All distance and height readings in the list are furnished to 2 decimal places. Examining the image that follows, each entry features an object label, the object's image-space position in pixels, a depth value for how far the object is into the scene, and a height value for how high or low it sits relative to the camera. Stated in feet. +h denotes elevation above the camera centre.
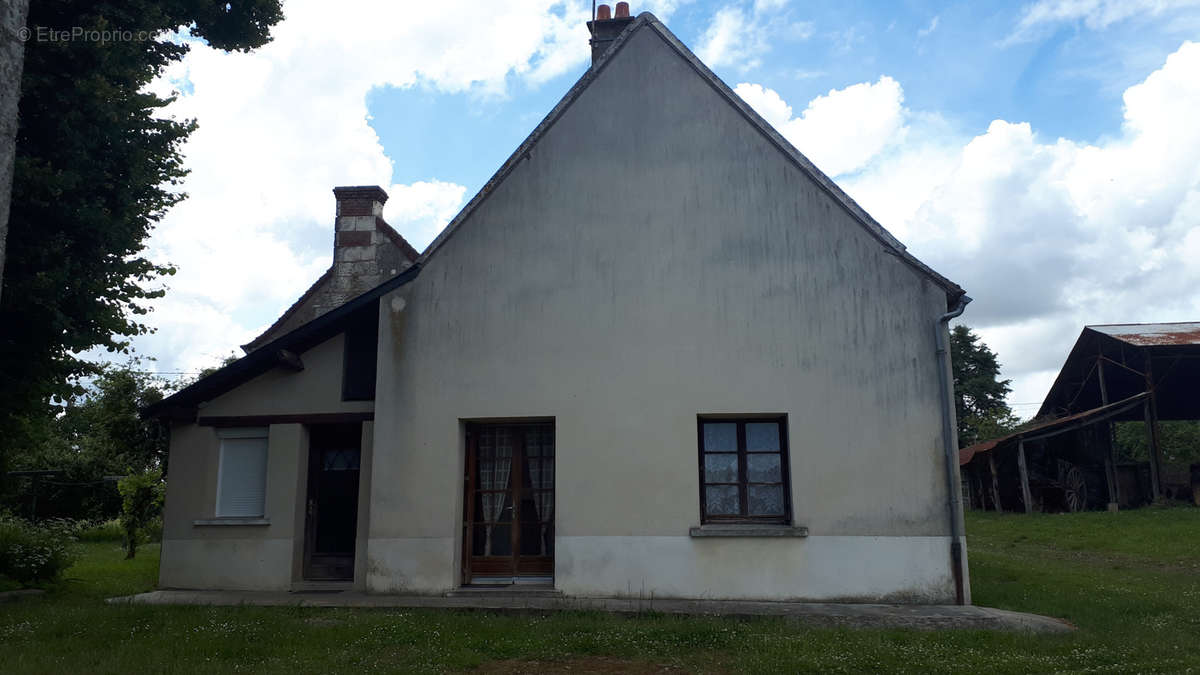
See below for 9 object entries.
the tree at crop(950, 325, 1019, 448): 160.97 +21.62
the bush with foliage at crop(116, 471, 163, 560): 57.41 +0.14
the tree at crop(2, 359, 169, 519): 70.54 +4.44
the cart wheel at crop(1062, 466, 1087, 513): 83.30 +0.73
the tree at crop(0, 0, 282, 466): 32.17 +12.51
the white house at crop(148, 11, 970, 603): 34.24 +4.22
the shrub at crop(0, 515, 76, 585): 38.86 -2.36
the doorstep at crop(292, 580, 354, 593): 37.06 -3.67
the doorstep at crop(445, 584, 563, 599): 34.06 -3.64
